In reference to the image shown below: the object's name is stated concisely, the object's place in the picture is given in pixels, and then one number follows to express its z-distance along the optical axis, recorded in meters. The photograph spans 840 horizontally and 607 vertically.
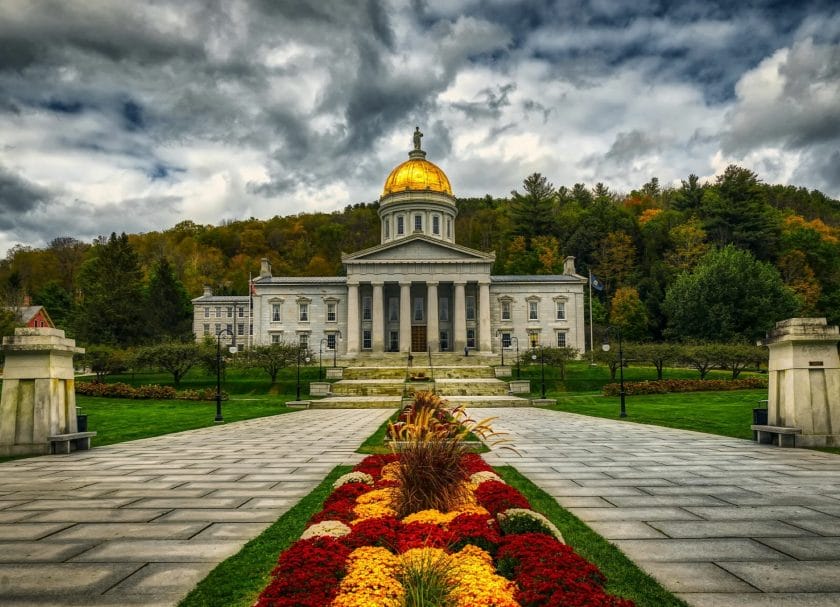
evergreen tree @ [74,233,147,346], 65.56
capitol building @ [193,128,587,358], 63.50
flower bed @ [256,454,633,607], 4.27
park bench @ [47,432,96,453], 14.73
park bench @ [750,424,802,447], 14.73
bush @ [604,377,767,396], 37.15
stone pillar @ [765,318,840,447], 14.59
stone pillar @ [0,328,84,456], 14.42
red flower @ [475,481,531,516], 6.99
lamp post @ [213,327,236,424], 24.66
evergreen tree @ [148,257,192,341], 72.00
